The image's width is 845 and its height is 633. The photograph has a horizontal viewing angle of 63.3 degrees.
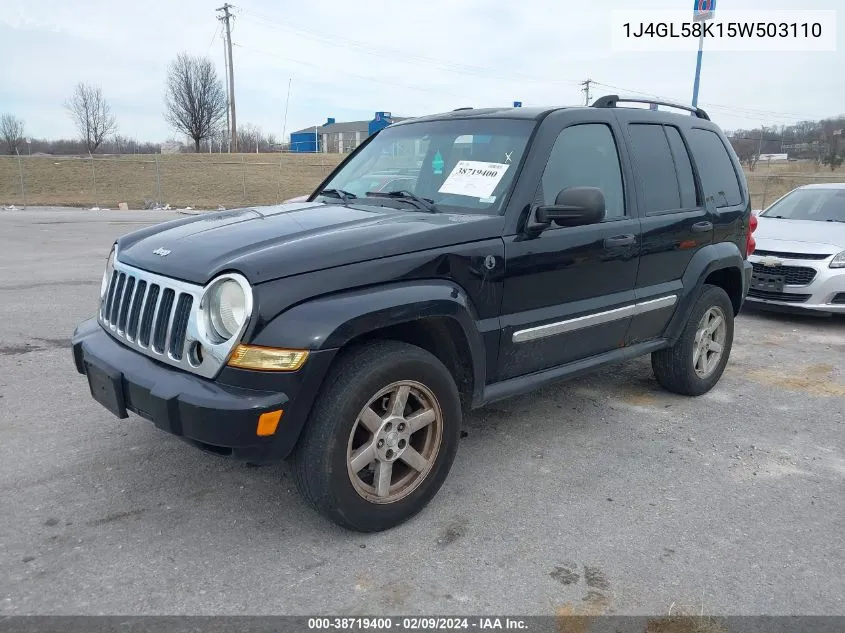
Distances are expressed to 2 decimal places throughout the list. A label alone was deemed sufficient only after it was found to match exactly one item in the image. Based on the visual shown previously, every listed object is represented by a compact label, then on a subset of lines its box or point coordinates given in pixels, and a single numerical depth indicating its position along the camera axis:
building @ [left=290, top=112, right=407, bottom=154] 72.19
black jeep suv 2.72
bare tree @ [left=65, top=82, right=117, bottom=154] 67.75
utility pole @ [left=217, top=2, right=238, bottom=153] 47.09
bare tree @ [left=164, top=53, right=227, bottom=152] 63.91
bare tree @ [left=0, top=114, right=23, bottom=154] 68.88
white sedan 7.36
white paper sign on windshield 3.64
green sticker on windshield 3.94
